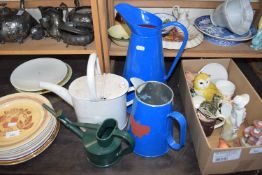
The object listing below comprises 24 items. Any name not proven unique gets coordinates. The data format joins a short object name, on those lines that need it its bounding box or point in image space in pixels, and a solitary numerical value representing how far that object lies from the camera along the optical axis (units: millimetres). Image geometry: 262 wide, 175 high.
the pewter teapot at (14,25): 778
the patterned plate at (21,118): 627
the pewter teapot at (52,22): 819
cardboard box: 546
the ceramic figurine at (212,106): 644
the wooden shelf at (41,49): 773
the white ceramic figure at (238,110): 599
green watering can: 576
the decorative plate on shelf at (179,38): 787
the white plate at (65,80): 802
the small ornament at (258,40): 771
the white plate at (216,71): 795
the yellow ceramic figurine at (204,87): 712
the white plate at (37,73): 820
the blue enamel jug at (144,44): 632
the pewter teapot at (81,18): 786
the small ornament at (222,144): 599
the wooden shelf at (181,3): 915
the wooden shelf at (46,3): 930
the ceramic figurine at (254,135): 582
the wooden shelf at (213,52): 777
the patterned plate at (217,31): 792
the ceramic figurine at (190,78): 771
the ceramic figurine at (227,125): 637
